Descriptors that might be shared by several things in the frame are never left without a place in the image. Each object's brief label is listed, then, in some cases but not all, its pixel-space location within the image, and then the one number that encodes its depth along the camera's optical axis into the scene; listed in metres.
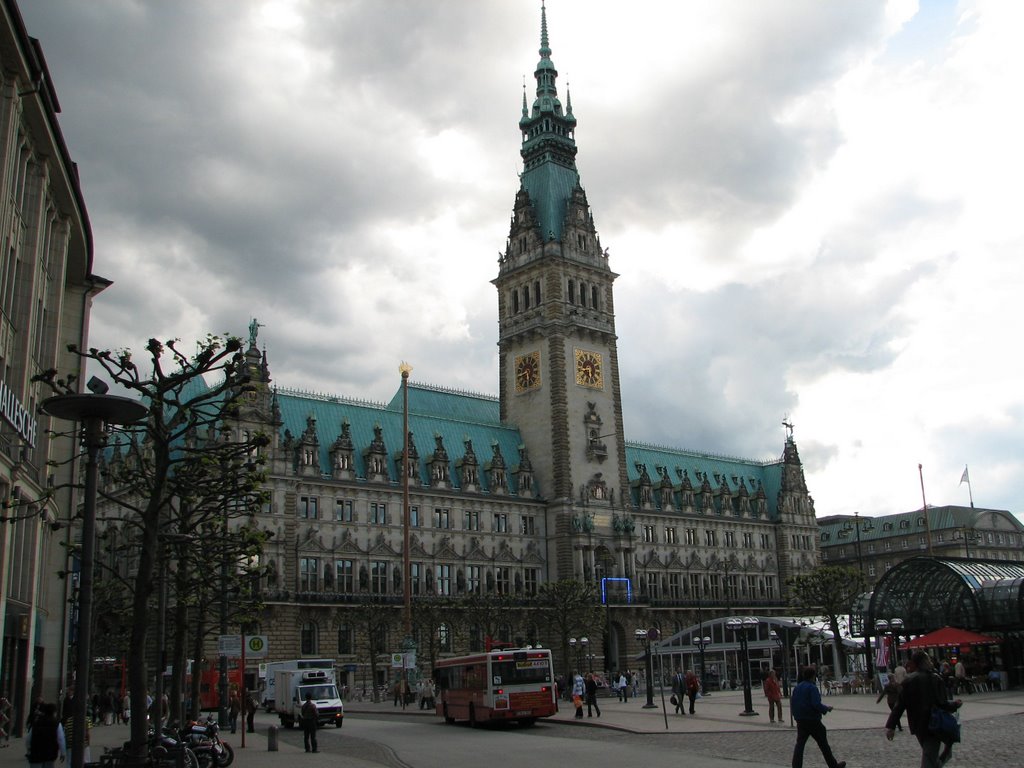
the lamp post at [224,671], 41.97
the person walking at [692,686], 50.64
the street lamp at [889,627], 61.50
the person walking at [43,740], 22.27
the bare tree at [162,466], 27.53
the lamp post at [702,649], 65.42
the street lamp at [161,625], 38.85
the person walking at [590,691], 50.99
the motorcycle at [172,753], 25.42
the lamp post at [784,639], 74.14
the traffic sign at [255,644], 40.78
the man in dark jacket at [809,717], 21.83
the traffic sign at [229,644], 40.38
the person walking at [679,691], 50.00
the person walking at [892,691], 36.88
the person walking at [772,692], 41.94
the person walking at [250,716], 54.34
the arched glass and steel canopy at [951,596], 61.62
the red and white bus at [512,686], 46.53
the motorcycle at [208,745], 28.77
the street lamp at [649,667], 60.01
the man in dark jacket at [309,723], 36.50
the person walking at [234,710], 49.97
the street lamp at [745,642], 47.81
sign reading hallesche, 31.97
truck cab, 52.97
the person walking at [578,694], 50.53
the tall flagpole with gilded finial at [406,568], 67.44
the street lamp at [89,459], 19.95
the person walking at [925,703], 18.08
